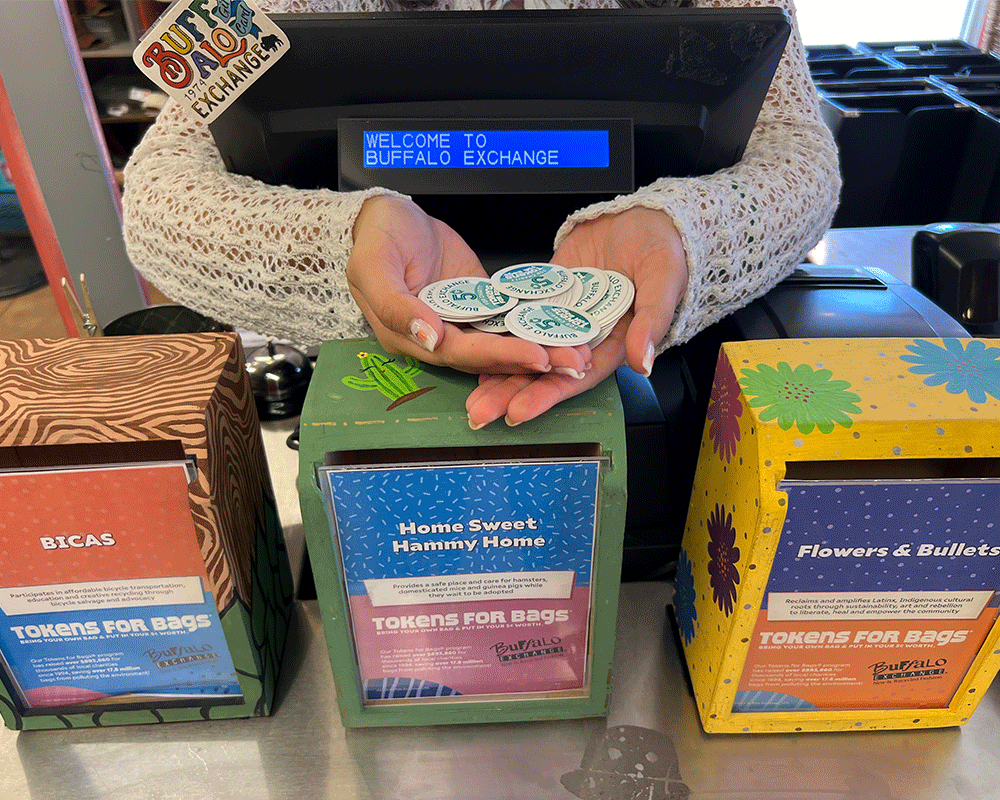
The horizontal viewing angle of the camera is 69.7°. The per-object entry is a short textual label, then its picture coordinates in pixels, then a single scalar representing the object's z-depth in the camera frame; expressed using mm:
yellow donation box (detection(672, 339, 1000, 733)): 536
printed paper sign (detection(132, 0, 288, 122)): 696
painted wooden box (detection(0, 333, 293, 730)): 567
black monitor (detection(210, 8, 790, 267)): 711
